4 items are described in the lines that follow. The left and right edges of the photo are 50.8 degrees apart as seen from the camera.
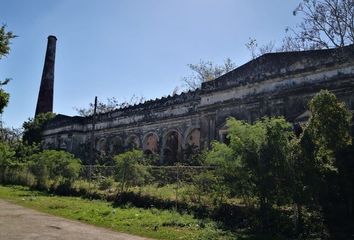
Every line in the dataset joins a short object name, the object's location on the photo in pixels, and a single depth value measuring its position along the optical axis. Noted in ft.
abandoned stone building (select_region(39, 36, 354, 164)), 50.24
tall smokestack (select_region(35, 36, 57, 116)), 122.93
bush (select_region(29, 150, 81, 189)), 59.36
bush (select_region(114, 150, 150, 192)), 45.93
